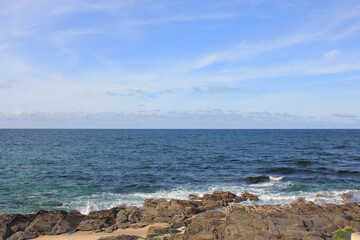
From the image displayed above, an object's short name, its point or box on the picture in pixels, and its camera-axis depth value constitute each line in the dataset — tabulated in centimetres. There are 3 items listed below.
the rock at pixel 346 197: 2583
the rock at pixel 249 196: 2611
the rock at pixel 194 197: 2624
